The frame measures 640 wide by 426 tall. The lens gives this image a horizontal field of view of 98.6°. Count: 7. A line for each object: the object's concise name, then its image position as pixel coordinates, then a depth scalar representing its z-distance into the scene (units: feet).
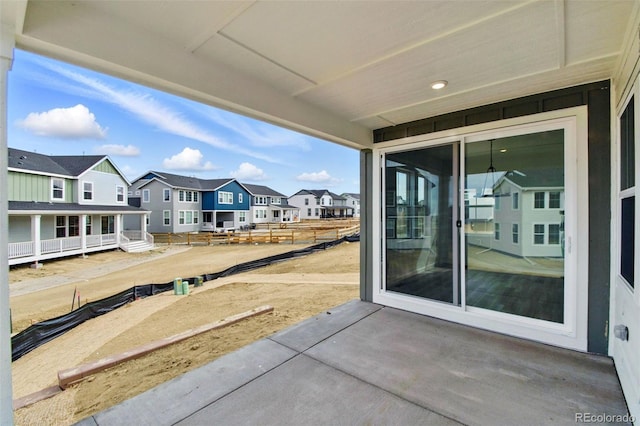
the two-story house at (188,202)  65.72
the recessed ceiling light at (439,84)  7.77
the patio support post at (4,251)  4.45
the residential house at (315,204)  125.70
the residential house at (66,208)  32.45
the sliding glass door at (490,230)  8.45
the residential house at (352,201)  150.41
